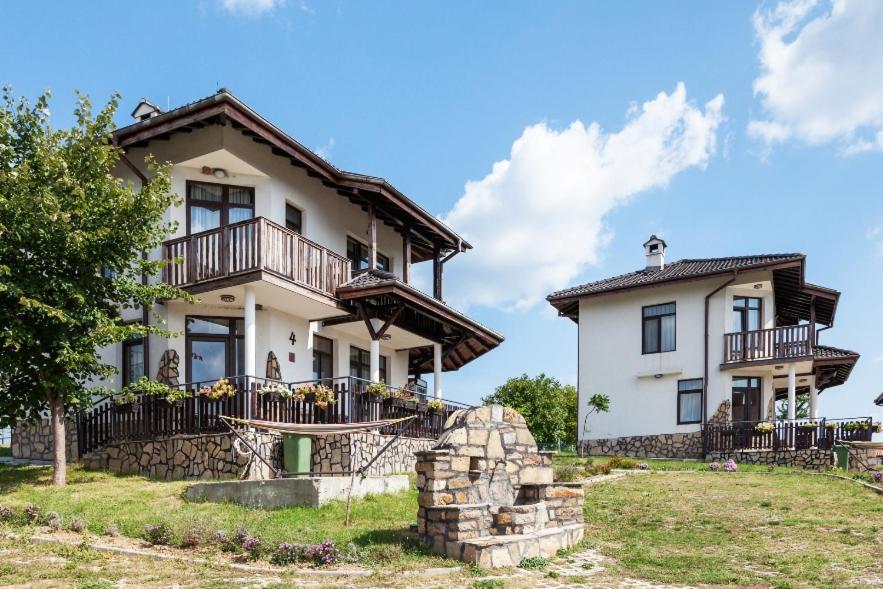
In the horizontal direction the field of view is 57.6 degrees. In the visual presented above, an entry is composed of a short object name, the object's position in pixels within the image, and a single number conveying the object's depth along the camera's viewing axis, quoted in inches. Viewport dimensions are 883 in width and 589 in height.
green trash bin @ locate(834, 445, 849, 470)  858.1
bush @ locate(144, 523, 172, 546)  390.6
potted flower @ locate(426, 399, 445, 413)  751.7
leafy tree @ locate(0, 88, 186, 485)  543.5
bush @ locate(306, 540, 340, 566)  351.9
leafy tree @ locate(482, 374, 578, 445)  1669.5
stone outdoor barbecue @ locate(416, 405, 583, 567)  374.9
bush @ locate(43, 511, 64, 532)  418.0
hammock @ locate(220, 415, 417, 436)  470.9
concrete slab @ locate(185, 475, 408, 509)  462.0
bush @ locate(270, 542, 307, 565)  353.7
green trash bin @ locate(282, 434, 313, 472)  556.4
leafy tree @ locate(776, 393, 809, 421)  1928.4
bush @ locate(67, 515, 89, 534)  415.2
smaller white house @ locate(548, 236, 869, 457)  1007.6
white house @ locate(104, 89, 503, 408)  644.1
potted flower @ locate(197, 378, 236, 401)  595.6
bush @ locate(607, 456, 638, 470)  779.9
